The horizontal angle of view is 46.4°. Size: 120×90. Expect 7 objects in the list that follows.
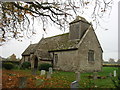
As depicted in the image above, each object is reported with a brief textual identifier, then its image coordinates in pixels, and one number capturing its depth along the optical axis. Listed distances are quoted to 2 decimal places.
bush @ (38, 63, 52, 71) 23.03
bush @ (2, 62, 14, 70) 24.30
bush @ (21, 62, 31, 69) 27.61
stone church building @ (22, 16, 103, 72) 22.22
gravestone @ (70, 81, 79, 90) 5.47
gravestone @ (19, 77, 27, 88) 7.59
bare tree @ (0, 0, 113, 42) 7.32
